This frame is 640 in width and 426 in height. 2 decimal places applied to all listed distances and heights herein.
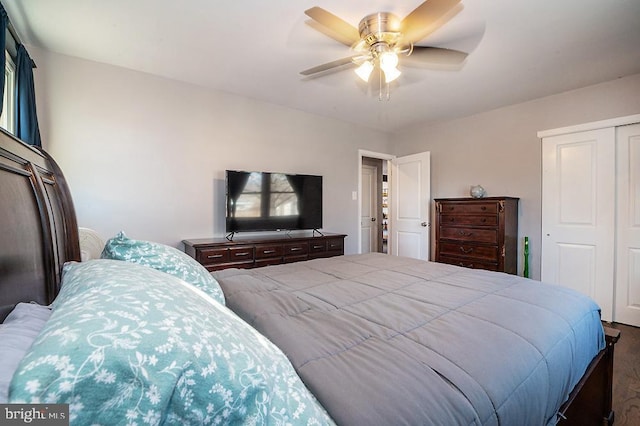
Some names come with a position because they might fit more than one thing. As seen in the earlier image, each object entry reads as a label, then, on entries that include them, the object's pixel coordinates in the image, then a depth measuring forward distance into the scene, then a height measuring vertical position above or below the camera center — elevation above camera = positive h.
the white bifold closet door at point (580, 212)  3.06 -0.07
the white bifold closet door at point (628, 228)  2.92 -0.23
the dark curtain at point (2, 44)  1.72 +1.03
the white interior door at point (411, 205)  4.49 +0.05
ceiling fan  1.71 +1.18
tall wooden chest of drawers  3.42 -0.33
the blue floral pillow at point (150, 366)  0.35 -0.23
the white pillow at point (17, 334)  0.42 -0.25
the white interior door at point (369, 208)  5.66 +0.00
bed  0.40 -0.40
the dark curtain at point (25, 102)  2.11 +0.83
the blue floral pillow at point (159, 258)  1.05 -0.19
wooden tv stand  2.87 -0.47
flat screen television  3.22 +0.09
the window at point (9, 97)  2.22 +0.92
